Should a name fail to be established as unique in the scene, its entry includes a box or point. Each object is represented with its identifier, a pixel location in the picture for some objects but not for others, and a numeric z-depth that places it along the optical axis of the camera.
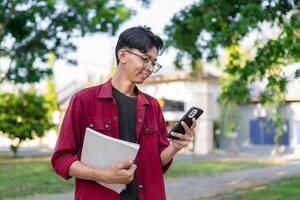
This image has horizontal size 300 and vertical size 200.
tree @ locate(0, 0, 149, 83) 14.72
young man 2.04
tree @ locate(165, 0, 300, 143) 7.55
